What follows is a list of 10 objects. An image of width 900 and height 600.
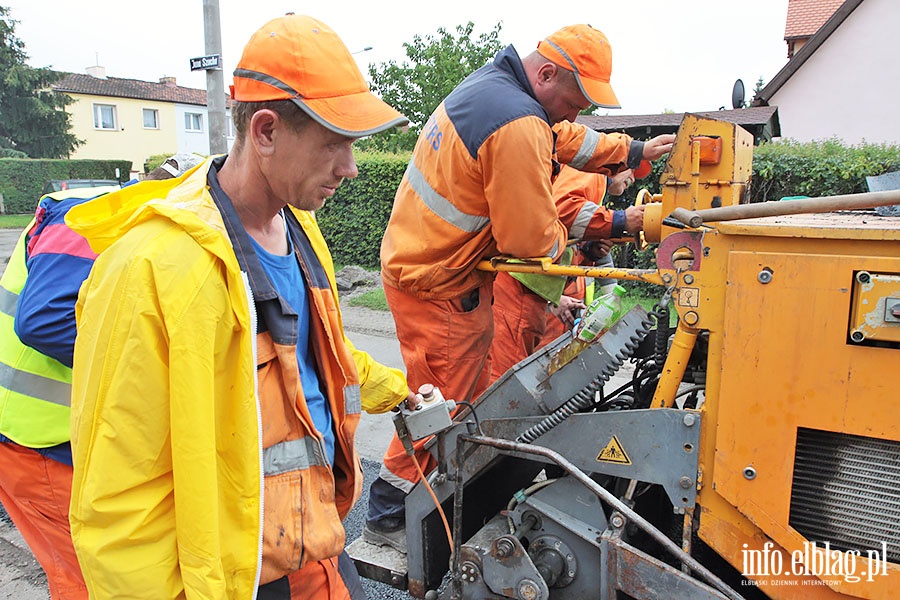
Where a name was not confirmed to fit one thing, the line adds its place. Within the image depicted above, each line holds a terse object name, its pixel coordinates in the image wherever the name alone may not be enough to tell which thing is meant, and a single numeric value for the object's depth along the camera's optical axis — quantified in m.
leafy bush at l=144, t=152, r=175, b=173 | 21.03
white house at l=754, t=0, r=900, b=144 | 18.09
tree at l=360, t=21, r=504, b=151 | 21.58
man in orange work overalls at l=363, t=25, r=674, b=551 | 2.62
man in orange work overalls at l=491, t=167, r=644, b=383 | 3.38
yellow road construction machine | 1.70
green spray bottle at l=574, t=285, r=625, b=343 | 2.30
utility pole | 7.61
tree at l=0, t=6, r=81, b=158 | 31.12
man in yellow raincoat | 1.18
